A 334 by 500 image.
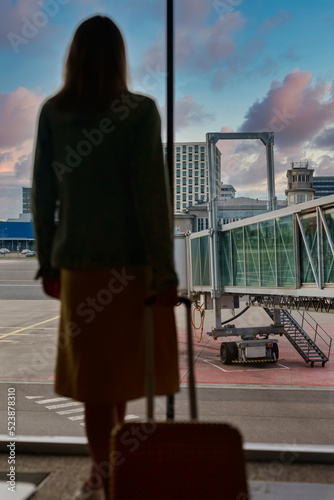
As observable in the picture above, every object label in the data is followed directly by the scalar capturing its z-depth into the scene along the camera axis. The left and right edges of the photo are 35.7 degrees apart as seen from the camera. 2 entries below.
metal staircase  22.41
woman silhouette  1.58
